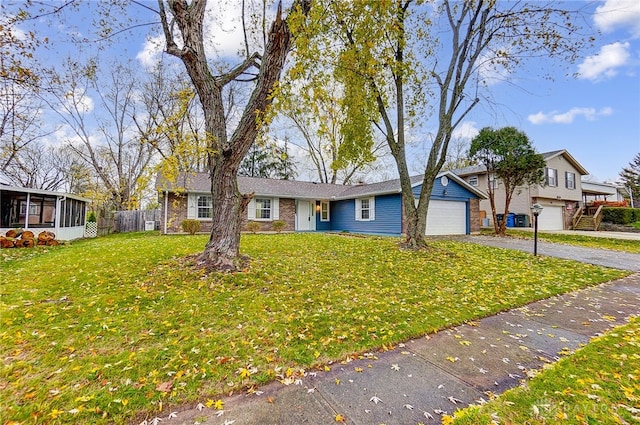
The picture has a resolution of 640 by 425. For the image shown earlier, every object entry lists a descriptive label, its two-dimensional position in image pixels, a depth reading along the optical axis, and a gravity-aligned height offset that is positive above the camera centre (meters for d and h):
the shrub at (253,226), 16.09 -0.29
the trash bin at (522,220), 20.64 +0.24
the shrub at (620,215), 20.17 +0.67
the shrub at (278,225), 16.39 -0.22
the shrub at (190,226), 14.57 -0.28
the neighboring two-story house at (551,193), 20.61 +2.35
